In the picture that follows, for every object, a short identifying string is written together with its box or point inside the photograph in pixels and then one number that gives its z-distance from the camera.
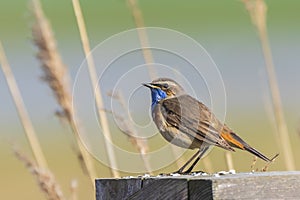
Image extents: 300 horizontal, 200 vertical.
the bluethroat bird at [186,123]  8.56
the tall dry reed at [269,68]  10.66
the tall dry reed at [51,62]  9.77
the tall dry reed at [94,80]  10.10
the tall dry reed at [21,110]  10.54
